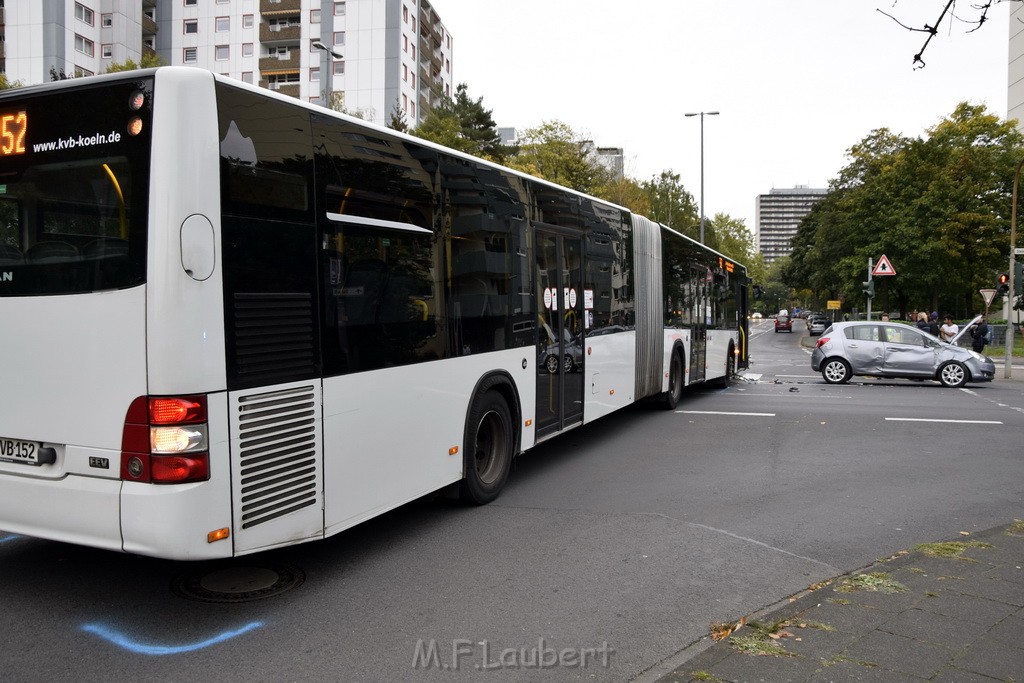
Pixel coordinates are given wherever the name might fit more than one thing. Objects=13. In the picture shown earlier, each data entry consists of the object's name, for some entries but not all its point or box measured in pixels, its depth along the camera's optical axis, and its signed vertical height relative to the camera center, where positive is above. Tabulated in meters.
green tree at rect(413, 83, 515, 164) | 53.03 +14.13
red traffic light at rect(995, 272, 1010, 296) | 23.08 +0.96
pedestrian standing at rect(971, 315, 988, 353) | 27.34 -0.52
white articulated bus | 4.05 +0.04
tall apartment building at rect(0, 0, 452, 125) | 57.16 +20.38
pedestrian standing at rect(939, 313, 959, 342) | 26.25 -0.30
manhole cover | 4.77 -1.57
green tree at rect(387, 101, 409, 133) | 43.64 +11.34
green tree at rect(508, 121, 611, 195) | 47.44 +9.76
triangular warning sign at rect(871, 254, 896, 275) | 27.96 +1.81
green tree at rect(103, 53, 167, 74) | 32.00 +11.01
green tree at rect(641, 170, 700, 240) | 71.62 +10.80
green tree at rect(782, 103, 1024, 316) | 42.62 +5.90
